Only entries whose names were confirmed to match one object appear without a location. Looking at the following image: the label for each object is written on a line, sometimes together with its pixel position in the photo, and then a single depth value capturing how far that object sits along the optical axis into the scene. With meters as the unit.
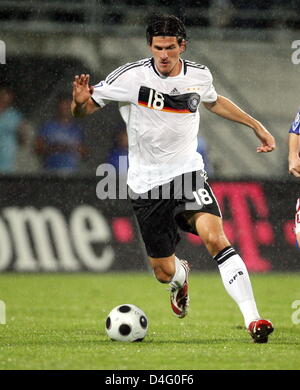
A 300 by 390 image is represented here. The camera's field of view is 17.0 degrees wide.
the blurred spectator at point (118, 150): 13.30
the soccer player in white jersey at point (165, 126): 7.01
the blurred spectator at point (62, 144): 13.41
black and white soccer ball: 6.79
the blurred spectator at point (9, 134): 13.23
